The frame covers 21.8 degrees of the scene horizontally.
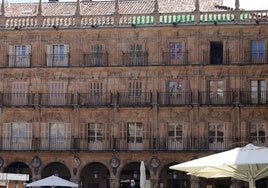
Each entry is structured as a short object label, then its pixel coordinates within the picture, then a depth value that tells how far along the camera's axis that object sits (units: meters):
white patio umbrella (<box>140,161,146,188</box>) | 27.28
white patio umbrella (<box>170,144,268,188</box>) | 17.66
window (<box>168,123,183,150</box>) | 48.81
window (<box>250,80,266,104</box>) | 48.56
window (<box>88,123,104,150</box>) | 49.59
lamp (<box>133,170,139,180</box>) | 50.62
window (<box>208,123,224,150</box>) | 48.47
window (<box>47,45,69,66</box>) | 51.09
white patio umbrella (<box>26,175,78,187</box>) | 42.16
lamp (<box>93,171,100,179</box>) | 51.00
